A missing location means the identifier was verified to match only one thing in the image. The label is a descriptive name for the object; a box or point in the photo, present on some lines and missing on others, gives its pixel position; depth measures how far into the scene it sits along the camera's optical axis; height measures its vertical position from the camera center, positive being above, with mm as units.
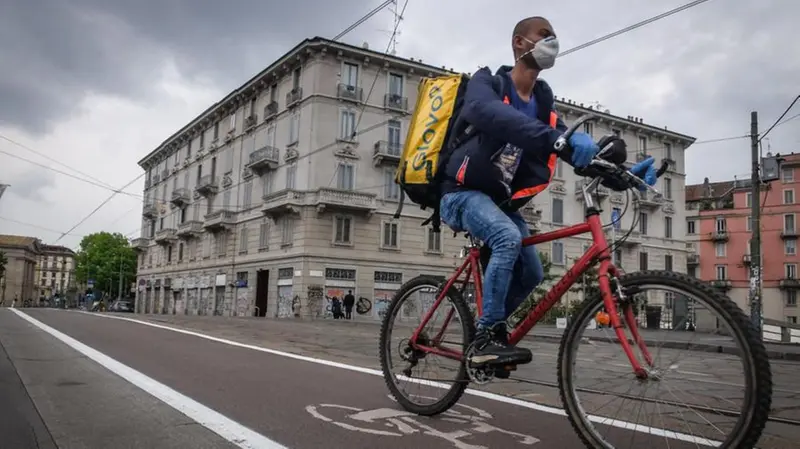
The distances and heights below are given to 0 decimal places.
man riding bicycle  3166 +680
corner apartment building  35969 +5950
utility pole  20984 +2468
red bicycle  2238 -145
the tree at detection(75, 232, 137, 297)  91938 +2491
